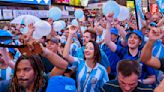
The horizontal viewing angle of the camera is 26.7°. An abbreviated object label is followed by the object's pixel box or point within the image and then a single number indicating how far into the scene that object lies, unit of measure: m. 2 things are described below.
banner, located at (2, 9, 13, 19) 16.67
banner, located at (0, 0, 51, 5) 18.36
